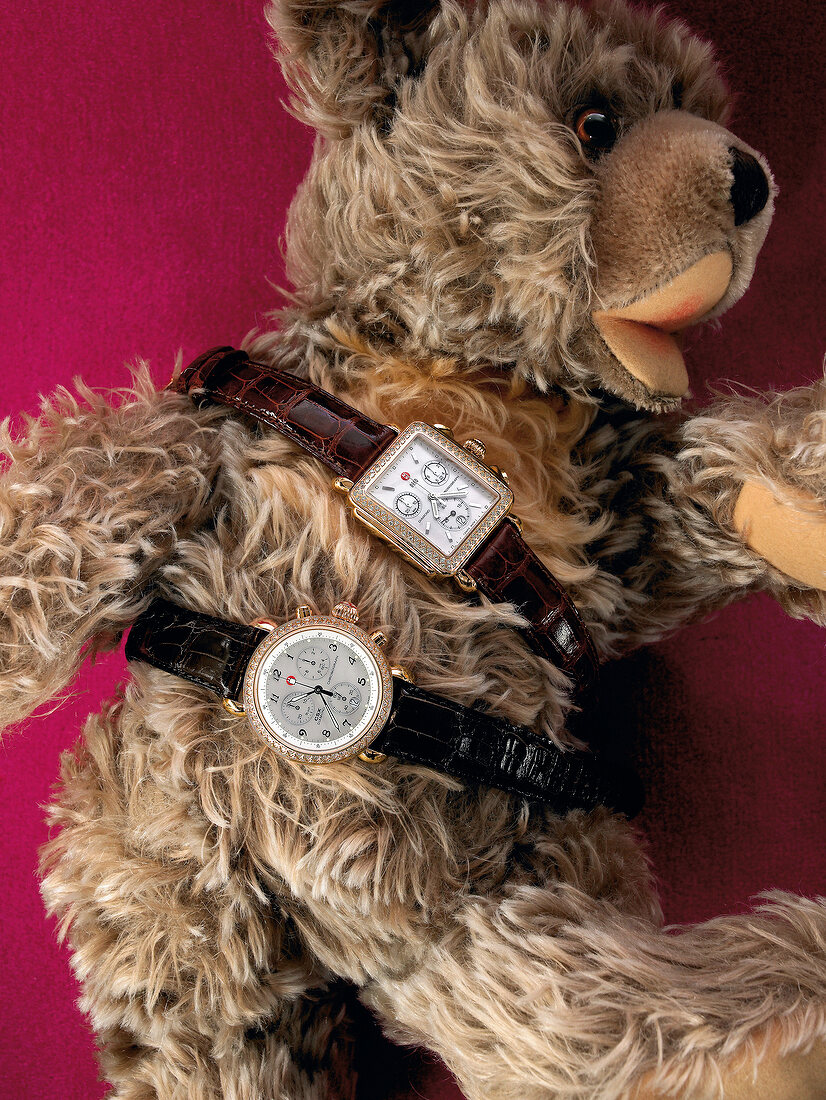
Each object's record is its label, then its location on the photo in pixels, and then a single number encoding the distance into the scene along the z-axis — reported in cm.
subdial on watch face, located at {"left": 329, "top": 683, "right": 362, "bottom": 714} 48
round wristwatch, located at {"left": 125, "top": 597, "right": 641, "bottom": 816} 48
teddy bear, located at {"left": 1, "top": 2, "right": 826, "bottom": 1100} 48
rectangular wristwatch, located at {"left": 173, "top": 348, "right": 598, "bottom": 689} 51
